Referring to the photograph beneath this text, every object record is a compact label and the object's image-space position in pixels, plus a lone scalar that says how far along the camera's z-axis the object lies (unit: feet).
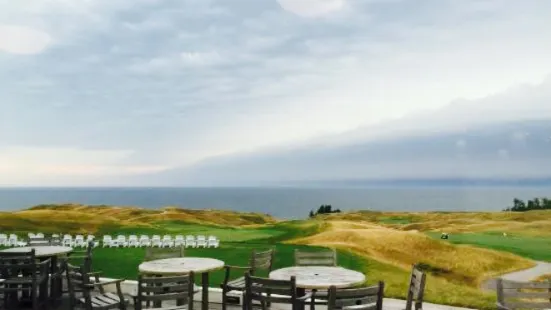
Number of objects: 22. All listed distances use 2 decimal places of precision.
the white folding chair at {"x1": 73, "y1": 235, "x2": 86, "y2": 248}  38.22
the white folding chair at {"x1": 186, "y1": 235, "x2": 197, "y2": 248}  35.78
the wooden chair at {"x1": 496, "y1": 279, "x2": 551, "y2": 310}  15.07
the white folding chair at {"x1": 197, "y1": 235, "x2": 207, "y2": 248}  35.83
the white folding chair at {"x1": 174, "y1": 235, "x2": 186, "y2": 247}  36.05
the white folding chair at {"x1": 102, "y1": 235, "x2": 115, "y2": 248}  37.60
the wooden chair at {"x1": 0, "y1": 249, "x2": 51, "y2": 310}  21.26
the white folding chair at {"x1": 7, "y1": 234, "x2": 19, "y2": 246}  38.65
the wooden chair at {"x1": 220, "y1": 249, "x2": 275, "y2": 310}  20.67
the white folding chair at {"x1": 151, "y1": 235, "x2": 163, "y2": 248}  36.37
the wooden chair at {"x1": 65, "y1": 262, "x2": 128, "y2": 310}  17.33
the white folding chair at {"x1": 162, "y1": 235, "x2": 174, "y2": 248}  36.24
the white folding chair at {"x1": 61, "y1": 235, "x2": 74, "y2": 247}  37.81
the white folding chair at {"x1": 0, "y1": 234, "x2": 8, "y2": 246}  38.96
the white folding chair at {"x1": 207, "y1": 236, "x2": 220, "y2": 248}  35.78
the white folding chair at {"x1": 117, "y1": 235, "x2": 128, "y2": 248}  37.29
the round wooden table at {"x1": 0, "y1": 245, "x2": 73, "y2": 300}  24.60
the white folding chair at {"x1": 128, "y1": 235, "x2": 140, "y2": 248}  37.07
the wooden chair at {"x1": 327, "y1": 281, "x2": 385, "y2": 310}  13.37
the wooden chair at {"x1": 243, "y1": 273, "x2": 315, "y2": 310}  15.33
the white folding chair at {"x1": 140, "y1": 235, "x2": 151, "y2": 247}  37.17
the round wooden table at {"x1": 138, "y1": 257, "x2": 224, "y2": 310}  19.51
